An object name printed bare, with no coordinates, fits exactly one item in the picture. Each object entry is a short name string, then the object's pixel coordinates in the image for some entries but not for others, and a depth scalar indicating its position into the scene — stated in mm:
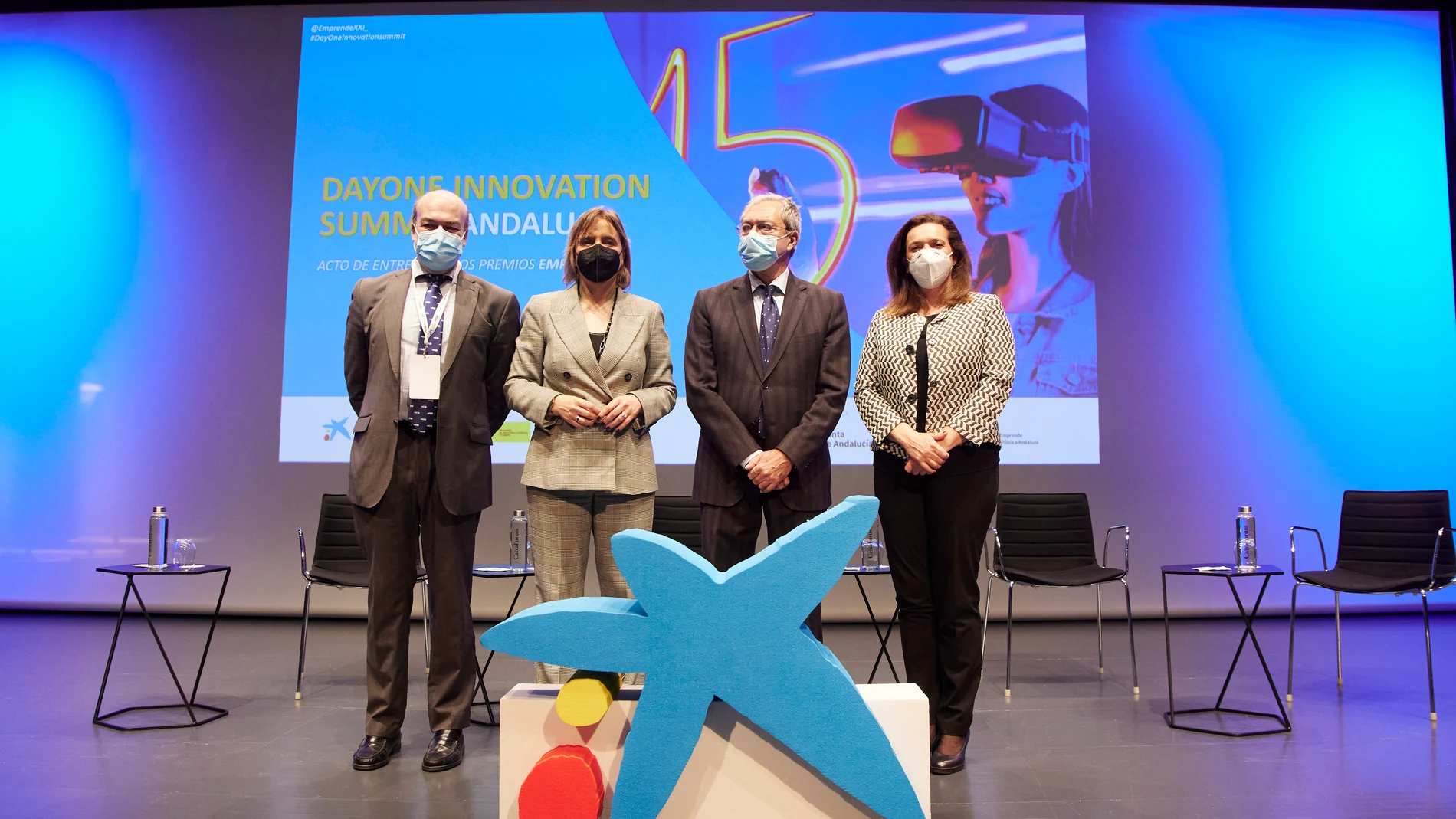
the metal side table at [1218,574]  2887
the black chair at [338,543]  3746
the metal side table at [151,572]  2879
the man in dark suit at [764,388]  2520
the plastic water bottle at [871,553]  3381
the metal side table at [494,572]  3045
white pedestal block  1710
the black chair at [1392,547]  3275
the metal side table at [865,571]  3129
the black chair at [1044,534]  3934
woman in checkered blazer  2537
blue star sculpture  1638
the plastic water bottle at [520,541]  3308
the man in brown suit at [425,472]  2580
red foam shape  1626
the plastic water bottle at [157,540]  3016
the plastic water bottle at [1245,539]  3318
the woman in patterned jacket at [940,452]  2508
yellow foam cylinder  1656
